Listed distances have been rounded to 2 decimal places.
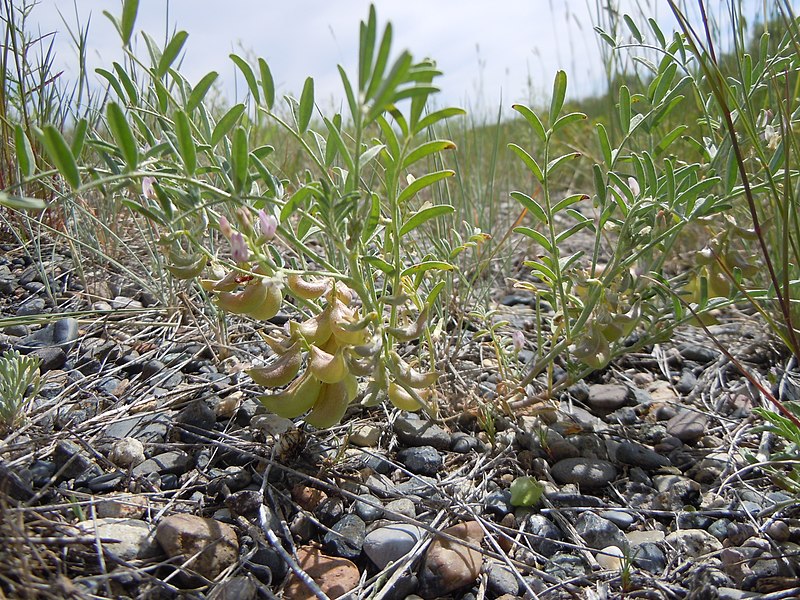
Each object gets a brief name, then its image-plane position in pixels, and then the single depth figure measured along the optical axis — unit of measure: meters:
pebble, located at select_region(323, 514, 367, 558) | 0.17
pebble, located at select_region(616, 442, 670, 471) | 0.22
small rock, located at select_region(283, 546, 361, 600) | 0.16
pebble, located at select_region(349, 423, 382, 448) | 0.21
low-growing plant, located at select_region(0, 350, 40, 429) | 0.19
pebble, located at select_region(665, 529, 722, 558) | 0.18
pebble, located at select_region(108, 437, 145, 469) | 0.19
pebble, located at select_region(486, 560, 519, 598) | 0.17
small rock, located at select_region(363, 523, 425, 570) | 0.17
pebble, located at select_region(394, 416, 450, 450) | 0.22
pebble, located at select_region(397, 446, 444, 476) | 0.21
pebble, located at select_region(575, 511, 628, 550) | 0.18
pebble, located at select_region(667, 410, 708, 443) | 0.23
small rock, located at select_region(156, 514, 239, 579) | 0.16
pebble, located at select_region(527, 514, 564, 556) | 0.18
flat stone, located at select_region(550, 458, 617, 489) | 0.21
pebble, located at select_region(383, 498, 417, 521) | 0.19
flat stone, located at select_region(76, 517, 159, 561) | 0.15
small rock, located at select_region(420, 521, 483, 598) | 0.16
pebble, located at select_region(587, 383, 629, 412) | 0.25
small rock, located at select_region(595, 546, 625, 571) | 0.17
